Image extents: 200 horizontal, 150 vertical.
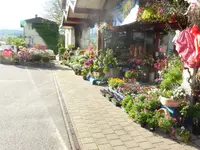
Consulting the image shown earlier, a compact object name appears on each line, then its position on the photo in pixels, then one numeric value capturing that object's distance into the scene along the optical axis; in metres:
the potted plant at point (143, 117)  4.25
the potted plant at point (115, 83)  6.58
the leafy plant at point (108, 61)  8.56
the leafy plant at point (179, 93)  4.09
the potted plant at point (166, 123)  3.91
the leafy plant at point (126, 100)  5.15
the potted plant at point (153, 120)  4.08
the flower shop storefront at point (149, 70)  4.01
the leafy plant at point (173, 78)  4.59
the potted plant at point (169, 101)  4.10
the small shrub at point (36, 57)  13.81
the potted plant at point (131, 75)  7.57
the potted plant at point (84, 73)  9.37
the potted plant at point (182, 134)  3.72
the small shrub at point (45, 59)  13.99
